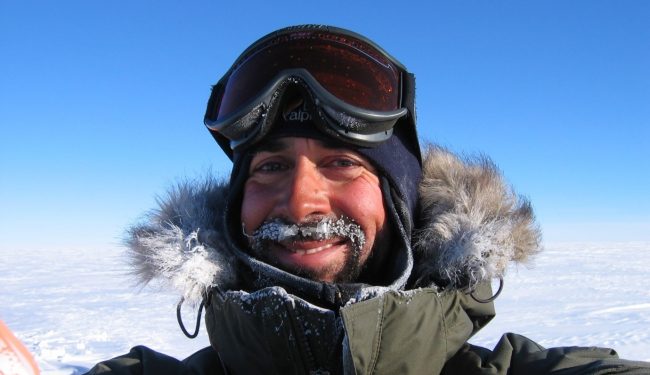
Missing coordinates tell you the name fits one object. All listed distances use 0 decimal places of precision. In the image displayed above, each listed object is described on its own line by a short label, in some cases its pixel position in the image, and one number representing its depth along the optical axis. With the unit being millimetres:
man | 425
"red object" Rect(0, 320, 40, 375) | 301
